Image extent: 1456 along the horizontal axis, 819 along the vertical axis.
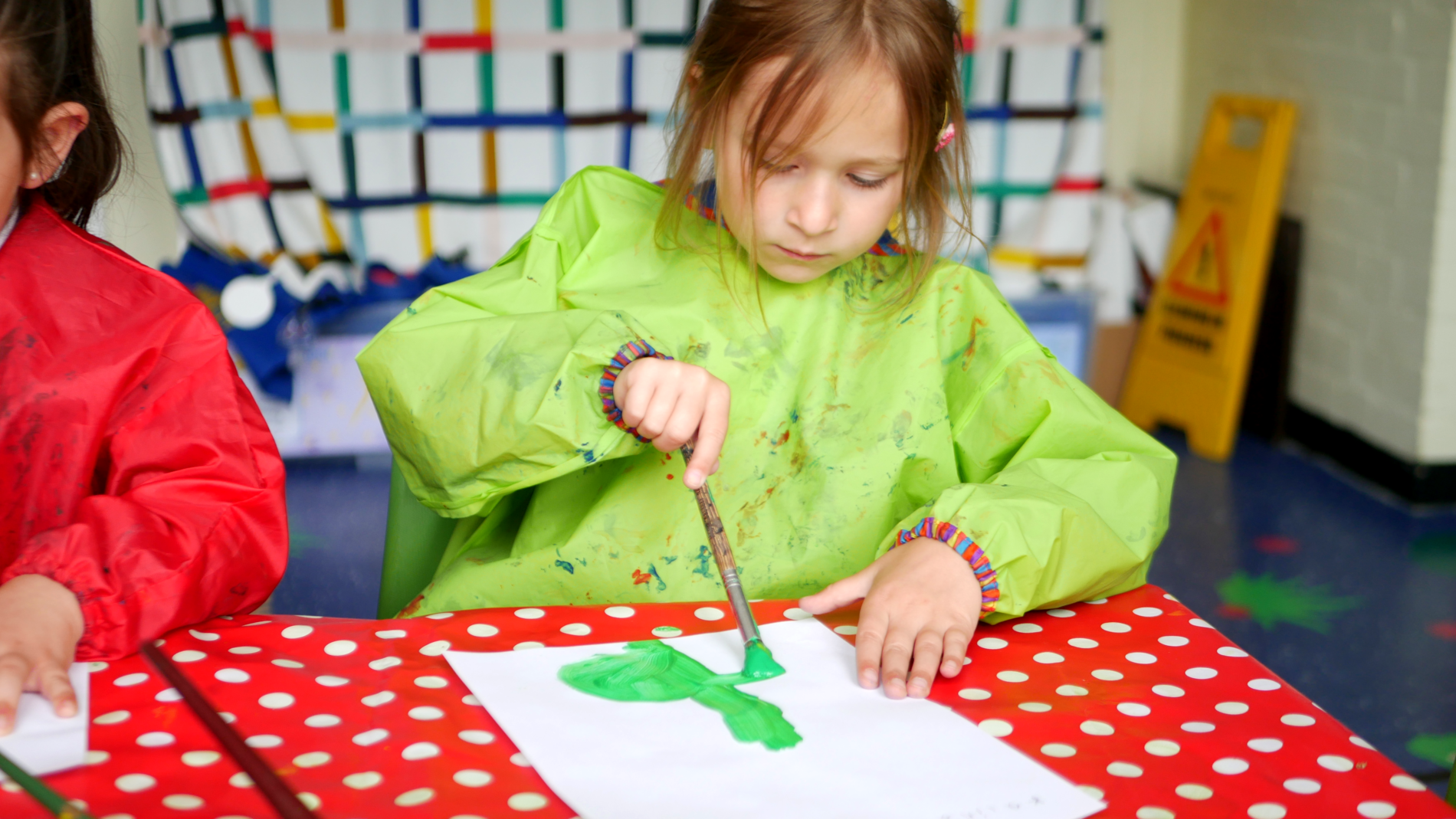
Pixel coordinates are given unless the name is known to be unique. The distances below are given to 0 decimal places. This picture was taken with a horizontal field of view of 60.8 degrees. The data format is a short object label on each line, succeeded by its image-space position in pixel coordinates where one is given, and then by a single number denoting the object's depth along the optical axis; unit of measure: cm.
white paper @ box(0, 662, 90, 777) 55
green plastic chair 105
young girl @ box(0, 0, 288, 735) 71
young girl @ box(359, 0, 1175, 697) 78
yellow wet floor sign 269
